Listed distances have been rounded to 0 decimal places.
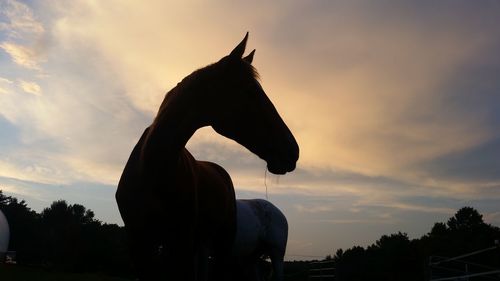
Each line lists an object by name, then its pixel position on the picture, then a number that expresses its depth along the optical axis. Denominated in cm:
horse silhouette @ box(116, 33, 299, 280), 314
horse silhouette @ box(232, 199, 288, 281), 514
